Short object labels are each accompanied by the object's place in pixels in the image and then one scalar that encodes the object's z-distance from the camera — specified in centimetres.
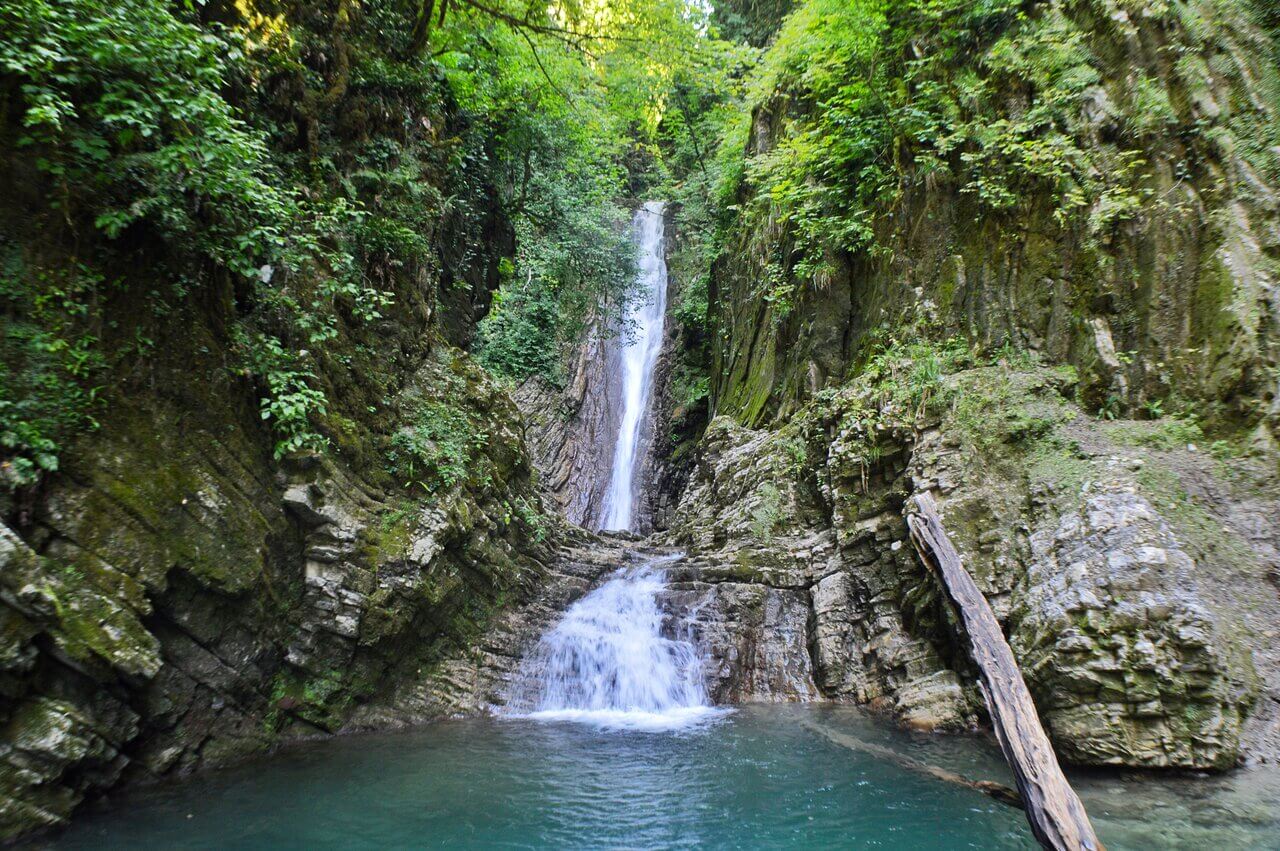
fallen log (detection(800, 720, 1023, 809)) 529
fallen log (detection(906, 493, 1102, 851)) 370
